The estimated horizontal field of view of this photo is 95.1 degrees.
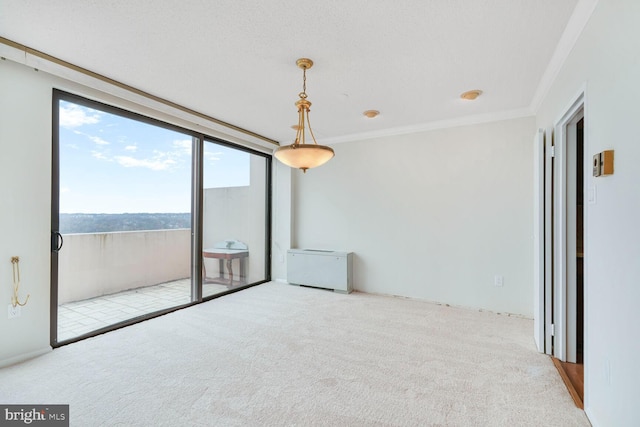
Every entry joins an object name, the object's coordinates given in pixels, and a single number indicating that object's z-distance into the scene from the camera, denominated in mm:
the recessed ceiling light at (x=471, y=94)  2959
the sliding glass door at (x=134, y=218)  2736
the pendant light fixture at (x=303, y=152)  2391
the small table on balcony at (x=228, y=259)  4121
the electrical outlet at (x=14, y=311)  2316
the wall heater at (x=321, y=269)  4441
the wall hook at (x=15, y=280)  2332
